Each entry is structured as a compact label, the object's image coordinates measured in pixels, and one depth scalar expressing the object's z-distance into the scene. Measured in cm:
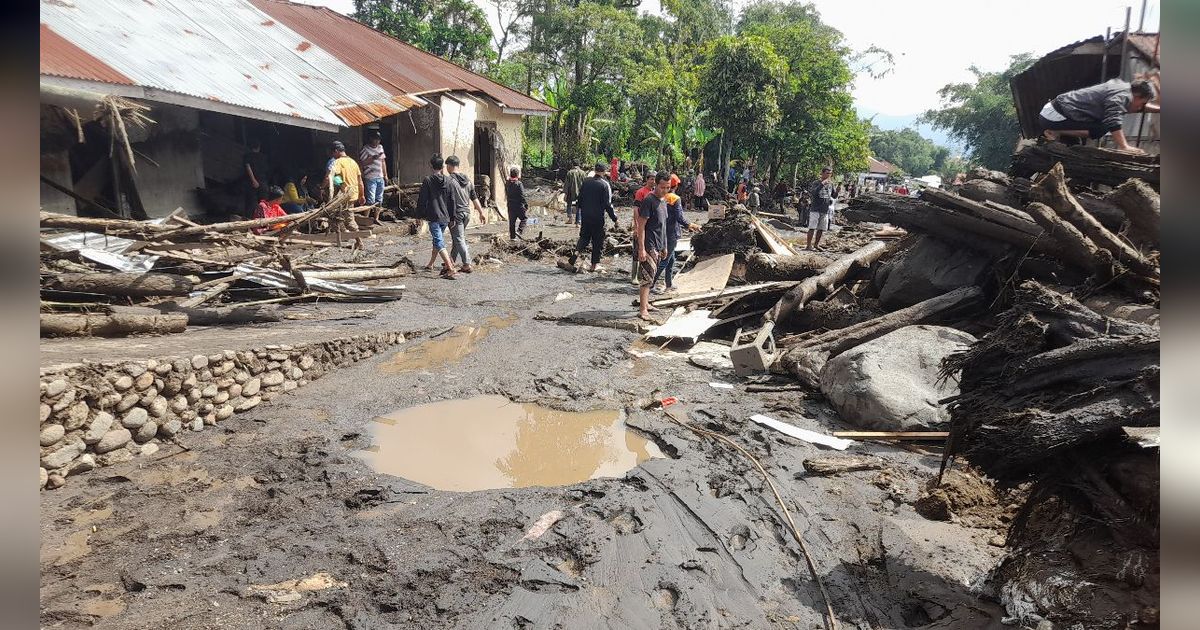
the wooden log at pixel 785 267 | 941
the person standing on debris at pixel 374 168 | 1321
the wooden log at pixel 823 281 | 807
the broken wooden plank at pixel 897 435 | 521
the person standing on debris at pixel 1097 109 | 625
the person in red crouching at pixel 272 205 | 1205
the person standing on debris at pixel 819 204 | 1441
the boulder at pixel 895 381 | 543
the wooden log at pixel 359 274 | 863
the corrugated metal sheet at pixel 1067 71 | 923
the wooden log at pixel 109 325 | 534
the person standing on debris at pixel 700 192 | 2383
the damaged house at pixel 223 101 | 873
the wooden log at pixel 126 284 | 600
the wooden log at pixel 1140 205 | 545
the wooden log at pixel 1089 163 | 645
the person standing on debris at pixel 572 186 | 1722
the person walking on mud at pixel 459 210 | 1057
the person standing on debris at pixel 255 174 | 1355
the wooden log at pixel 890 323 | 682
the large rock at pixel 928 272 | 721
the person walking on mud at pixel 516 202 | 1388
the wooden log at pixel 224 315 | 656
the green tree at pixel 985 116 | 4047
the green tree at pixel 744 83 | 2367
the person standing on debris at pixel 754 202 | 2175
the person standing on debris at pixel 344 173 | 1227
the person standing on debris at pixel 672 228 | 980
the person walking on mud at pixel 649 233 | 871
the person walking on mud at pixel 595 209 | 1118
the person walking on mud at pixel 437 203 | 1032
